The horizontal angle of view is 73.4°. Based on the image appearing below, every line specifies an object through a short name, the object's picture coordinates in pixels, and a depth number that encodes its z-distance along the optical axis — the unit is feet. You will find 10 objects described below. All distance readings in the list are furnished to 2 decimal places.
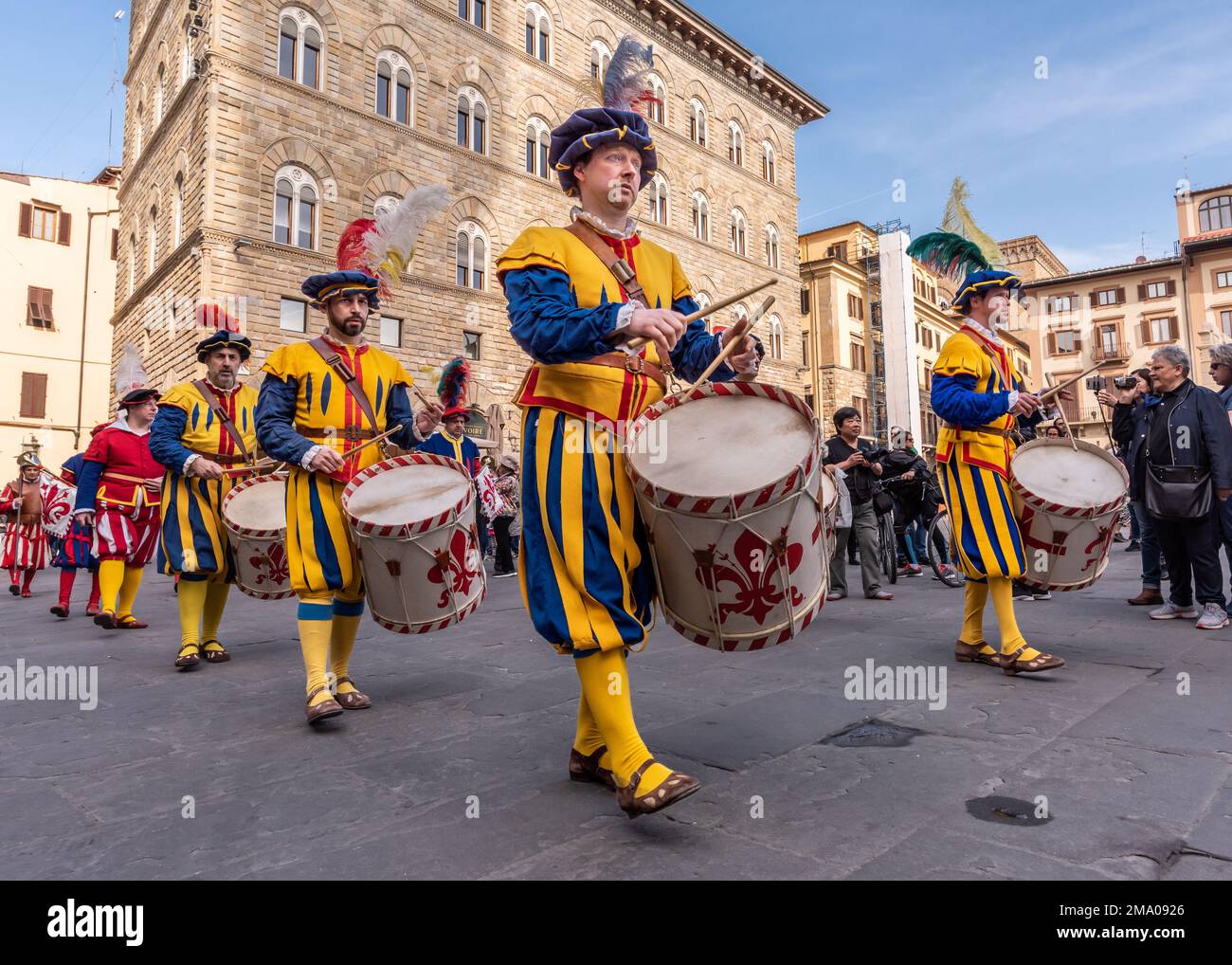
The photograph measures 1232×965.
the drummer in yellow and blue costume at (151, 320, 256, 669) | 16.42
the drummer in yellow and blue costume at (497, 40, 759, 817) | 7.20
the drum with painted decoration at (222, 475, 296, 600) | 14.53
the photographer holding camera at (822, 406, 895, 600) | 25.16
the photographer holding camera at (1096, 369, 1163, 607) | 21.44
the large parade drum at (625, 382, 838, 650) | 6.59
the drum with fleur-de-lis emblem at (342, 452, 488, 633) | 10.57
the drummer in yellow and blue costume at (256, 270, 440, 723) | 11.63
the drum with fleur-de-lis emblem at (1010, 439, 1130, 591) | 13.23
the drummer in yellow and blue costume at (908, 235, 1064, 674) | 13.42
